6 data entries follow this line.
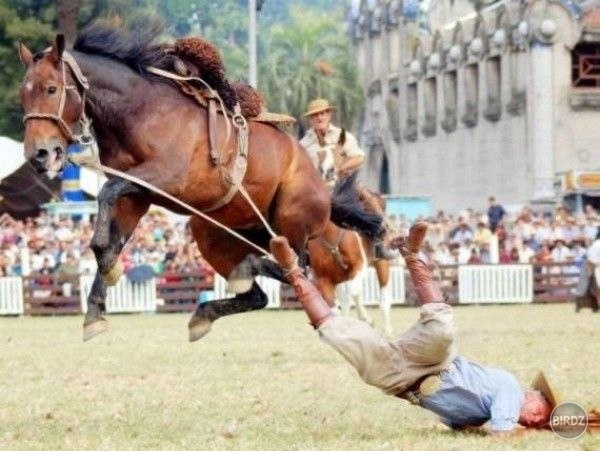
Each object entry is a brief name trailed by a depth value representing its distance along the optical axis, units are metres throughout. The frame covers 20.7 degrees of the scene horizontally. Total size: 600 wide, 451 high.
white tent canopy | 37.38
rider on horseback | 17.59
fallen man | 10.37
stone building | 49.72
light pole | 33.28
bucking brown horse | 11.62
